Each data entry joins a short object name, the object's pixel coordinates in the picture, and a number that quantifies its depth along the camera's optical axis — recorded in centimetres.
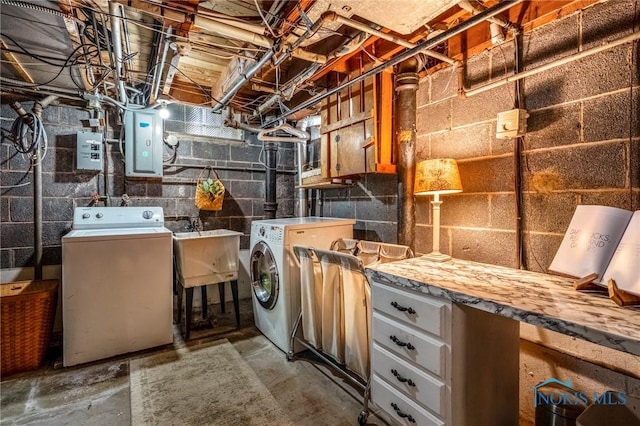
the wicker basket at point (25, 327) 221
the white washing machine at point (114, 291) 232
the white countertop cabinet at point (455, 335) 111
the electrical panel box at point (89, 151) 286
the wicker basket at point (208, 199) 342
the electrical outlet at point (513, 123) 161
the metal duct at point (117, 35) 156
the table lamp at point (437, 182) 179
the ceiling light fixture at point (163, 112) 311
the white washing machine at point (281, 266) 245
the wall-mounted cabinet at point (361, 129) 231
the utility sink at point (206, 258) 279
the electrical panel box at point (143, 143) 304
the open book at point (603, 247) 105
